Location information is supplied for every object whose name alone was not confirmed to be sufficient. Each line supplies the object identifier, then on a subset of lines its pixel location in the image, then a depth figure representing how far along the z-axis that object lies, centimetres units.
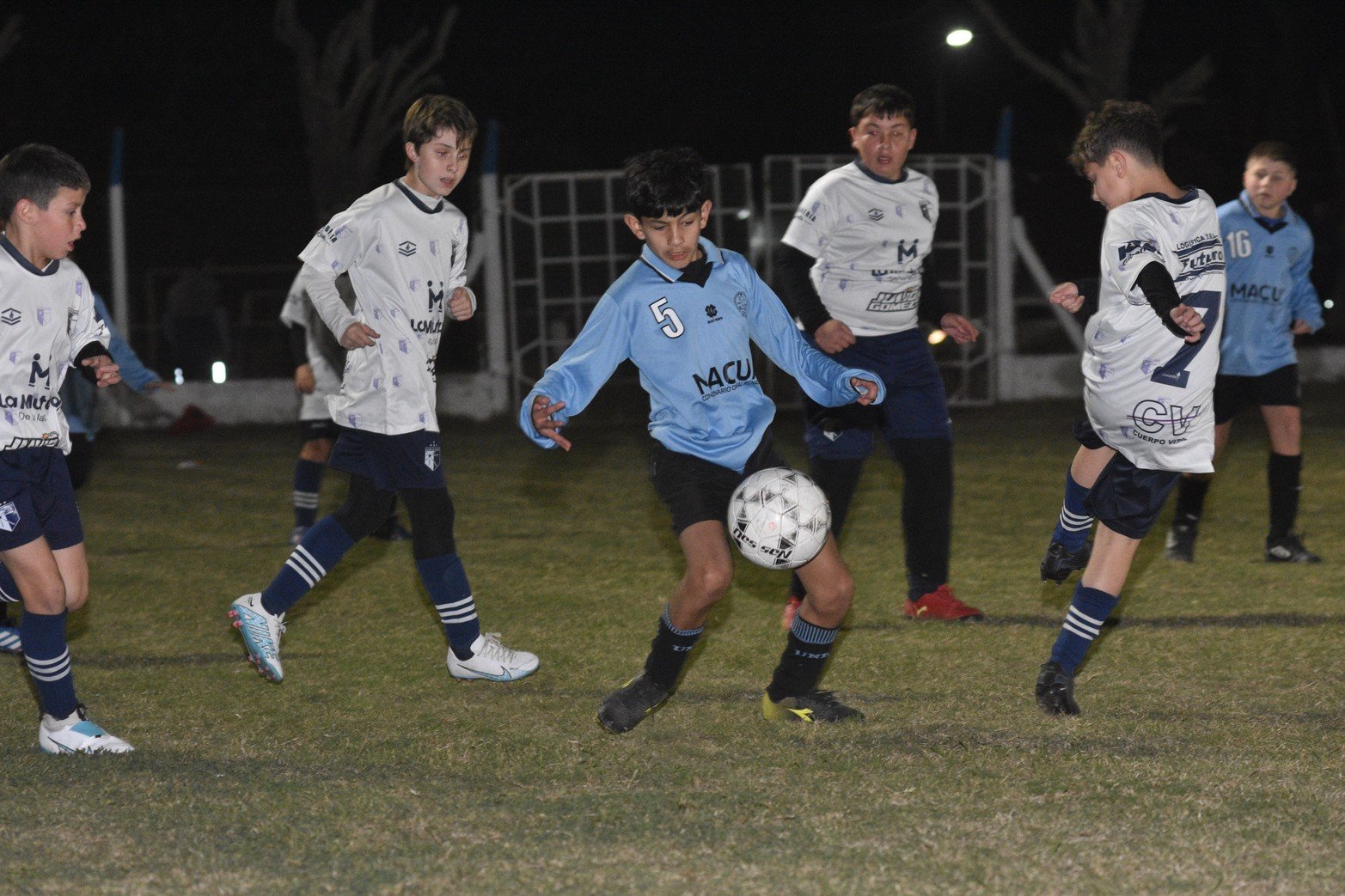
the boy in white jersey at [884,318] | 1189
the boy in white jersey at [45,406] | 847
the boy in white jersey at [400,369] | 995
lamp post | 6353
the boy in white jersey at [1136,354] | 888
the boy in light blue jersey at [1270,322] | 1382
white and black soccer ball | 835
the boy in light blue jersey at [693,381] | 856
